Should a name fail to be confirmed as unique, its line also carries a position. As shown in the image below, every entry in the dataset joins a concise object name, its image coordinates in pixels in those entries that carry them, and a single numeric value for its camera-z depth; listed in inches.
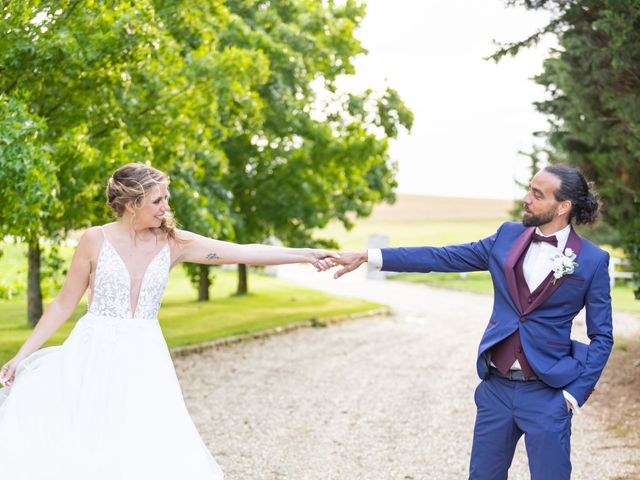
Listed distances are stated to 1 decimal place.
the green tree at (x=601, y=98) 433.7
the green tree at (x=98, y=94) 371.9
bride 185.3
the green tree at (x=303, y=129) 778.2
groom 187.2
